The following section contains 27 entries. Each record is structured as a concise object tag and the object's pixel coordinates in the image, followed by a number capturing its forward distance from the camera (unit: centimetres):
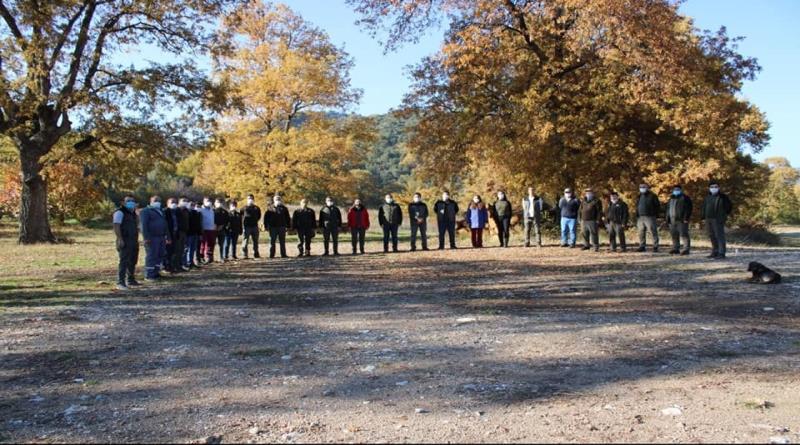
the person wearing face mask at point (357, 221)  2027
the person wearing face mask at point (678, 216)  1633
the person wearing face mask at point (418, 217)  2097
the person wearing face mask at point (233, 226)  1805
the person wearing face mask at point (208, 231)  1688
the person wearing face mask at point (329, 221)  1980
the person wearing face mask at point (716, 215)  1521
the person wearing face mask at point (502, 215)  2084
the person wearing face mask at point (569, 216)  1939
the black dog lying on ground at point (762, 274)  1180
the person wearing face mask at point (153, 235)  1335
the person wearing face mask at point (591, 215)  1862
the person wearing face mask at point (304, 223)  1949
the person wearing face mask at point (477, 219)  2172
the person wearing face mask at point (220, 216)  1747
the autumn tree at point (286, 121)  3091
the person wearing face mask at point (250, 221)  1870
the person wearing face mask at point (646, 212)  1730
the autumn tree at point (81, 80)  2262
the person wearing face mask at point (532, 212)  2062
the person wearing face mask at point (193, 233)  1579
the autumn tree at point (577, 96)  1964
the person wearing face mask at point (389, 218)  2053
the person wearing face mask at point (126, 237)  1215
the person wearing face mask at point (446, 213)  2094
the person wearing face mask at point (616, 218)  1784
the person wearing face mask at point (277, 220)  1886
